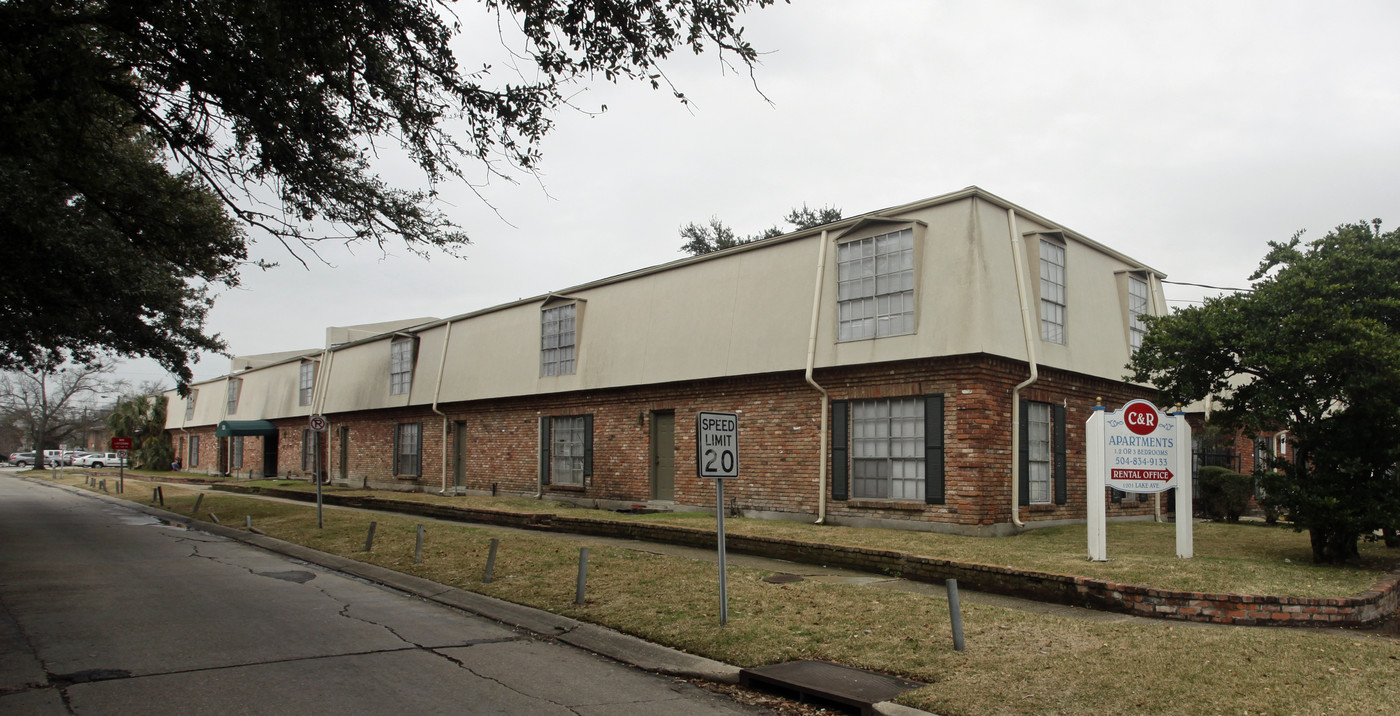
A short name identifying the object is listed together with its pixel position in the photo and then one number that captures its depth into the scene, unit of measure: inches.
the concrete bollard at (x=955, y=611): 289.1
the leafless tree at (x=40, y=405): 2957.7
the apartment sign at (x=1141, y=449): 442.6
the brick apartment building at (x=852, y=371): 582.2
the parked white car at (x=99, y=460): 2810.0
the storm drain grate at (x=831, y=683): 249.6
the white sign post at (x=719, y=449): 336.0
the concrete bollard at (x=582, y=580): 390.9
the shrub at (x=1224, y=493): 756.6
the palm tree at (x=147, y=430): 2223.2
